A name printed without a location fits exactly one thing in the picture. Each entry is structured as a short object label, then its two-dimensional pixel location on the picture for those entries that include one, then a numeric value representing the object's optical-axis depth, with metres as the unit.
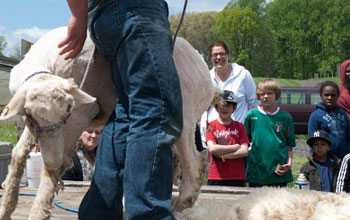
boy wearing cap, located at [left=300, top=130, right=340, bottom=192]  4.46
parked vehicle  16.70
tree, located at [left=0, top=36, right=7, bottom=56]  51.12
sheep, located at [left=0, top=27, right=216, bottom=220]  2.29
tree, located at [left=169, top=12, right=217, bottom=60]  42.56
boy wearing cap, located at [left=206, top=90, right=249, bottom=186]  4.55
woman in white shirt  5.02
